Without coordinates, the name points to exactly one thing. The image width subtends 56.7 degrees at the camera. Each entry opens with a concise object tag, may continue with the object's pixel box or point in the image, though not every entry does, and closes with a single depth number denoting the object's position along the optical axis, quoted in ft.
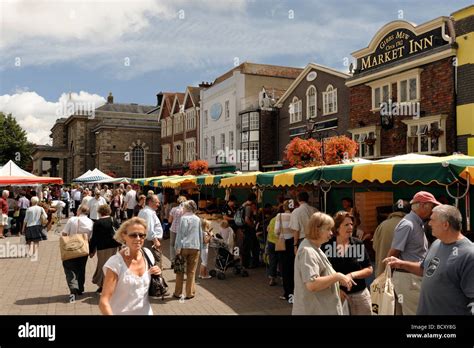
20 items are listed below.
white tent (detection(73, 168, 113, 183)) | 93.10
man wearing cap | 16.61
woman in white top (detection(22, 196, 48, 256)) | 40.16
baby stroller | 33.65
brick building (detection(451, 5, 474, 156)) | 56.70
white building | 113.09
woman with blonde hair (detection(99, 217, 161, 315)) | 11.96
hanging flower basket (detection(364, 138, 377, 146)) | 70.59
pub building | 59.98
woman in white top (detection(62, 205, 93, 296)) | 27.12
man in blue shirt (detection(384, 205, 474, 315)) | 11.79
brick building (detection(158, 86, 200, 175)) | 141.79
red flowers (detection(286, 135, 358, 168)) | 49.93
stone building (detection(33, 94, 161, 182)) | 174.50
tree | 164.03
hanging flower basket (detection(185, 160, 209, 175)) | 79.61
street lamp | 84.16
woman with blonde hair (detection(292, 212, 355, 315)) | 12.78
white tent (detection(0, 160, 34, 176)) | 61.07
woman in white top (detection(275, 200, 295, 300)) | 26.53
